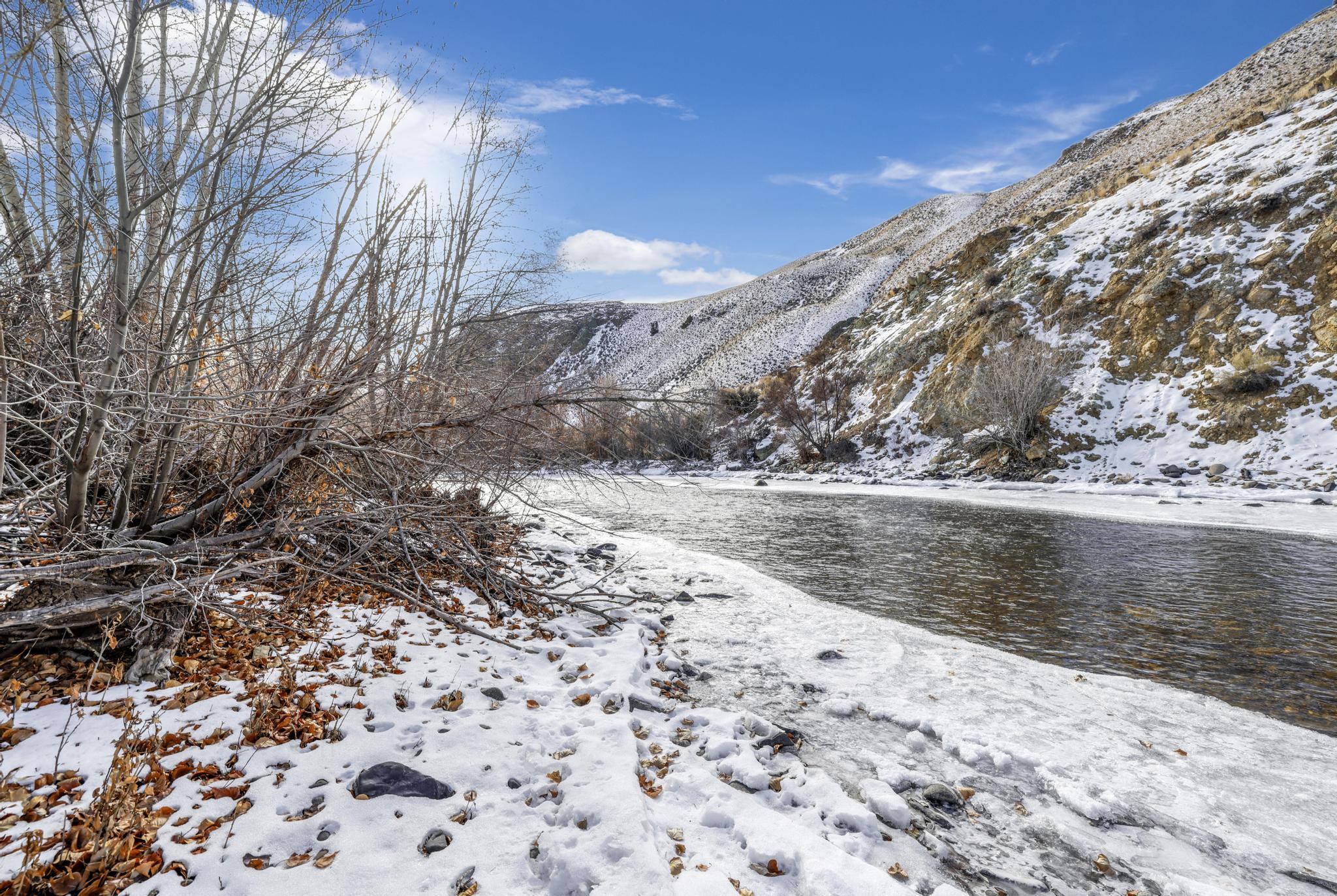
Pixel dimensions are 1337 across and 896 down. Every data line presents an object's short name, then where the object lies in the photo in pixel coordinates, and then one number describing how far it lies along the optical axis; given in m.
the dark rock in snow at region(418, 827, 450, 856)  2.29
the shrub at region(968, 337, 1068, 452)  19.16
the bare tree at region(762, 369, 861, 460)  27.44
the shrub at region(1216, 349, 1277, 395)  17.08
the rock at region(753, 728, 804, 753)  3.43
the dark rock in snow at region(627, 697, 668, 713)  3.86
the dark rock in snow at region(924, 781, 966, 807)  2.94
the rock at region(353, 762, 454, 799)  2.58
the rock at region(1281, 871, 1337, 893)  2.39
